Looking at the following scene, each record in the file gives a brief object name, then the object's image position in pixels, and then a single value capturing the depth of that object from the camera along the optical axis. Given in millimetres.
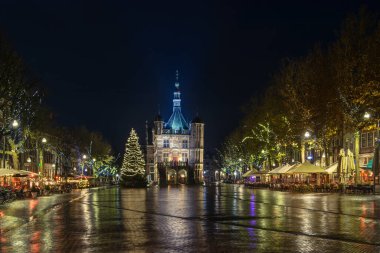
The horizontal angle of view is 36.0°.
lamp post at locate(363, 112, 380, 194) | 49109
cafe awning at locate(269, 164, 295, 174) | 64962
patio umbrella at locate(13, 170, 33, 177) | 47756
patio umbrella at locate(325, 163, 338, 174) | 56750
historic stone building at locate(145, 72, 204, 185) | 172625
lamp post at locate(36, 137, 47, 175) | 79019
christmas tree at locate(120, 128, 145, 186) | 102688
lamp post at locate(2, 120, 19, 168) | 46475
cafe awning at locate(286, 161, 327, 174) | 56844
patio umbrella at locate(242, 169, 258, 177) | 90562
